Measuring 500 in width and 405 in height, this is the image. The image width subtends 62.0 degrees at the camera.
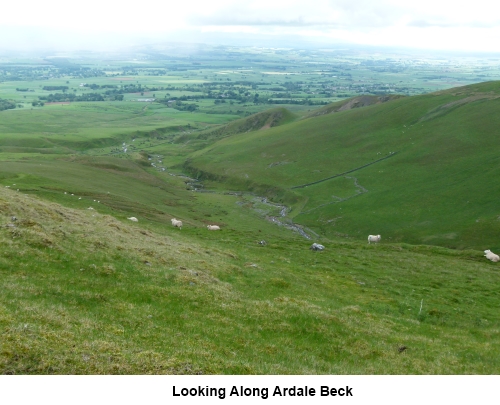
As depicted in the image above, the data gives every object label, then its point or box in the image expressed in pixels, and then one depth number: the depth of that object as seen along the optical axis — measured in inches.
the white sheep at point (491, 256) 2529.5
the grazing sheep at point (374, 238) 3152.1
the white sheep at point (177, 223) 2792.6
